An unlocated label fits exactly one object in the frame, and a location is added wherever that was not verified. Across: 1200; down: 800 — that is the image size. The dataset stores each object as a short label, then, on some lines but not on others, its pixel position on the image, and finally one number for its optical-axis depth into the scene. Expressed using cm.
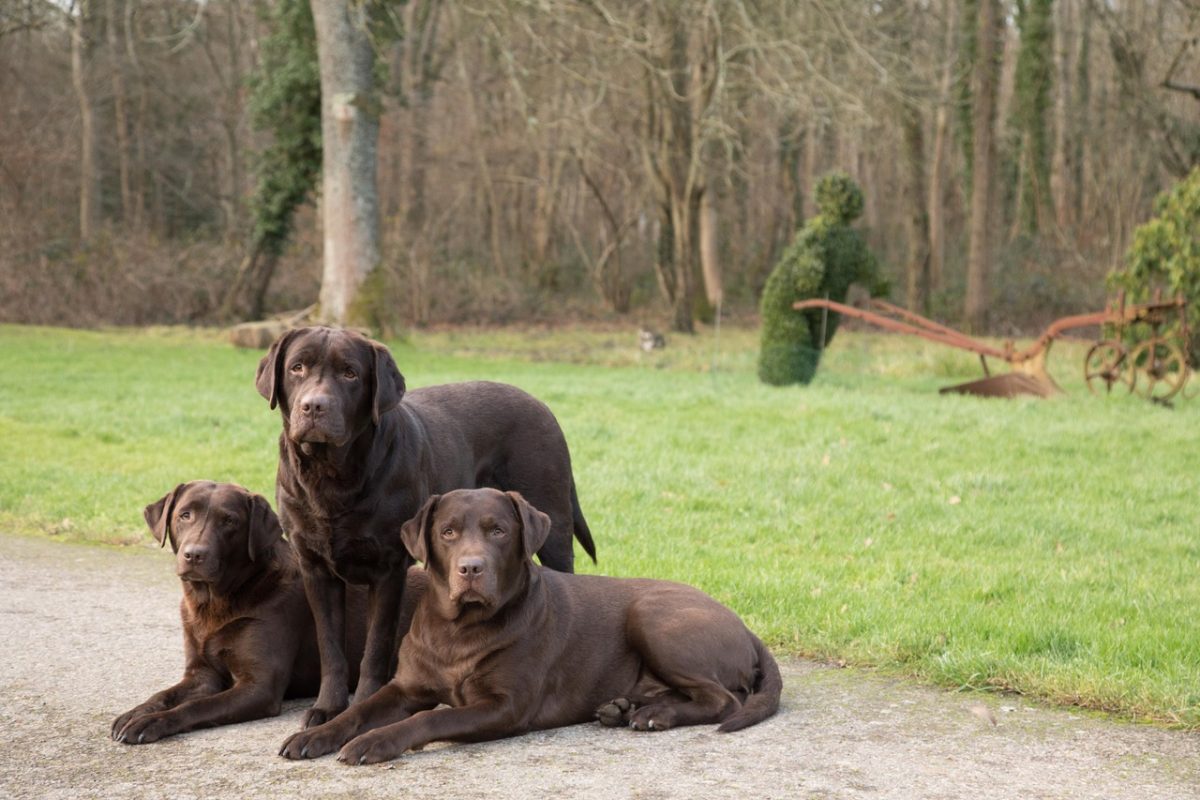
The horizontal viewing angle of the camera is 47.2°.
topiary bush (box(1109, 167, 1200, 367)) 1869
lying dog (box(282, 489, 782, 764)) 478
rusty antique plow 1709
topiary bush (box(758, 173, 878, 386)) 1861
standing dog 512
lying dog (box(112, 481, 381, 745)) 519
